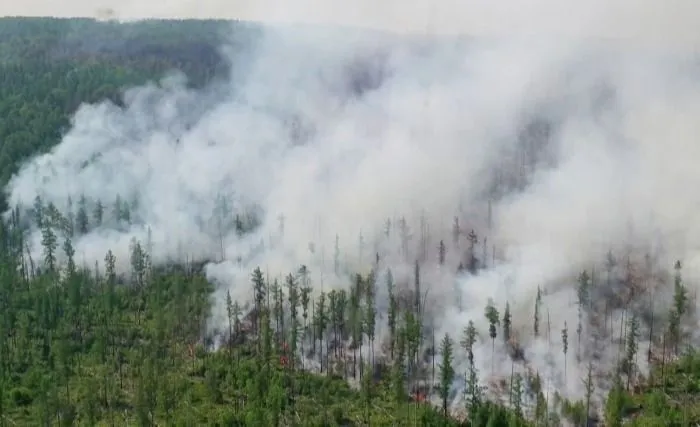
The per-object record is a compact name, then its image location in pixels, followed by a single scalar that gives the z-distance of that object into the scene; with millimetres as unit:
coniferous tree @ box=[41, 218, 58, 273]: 155250
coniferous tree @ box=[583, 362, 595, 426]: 105812
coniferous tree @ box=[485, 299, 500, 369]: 123188
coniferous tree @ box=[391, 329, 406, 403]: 111750
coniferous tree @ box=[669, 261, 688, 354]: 124312
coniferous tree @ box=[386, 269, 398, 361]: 126688
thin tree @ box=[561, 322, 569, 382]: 119750
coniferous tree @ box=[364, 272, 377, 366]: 125000
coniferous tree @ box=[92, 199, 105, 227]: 178500
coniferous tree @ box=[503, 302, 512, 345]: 126500
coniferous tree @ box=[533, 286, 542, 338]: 127550
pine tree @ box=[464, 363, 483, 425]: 105562
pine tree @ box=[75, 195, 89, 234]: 176500
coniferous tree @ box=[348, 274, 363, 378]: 125350
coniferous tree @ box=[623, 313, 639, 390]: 116000
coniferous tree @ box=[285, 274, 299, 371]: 123812
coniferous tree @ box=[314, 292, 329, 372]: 127312
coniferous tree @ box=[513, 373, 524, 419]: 102812
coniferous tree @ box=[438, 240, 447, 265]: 156250
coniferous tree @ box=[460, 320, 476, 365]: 117062
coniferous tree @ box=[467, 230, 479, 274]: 154875
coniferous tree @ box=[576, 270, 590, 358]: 130750
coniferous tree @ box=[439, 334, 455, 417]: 108562
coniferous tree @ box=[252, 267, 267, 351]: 136000
